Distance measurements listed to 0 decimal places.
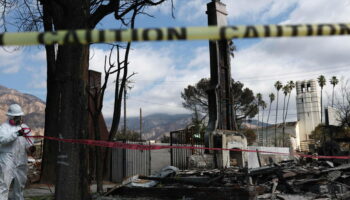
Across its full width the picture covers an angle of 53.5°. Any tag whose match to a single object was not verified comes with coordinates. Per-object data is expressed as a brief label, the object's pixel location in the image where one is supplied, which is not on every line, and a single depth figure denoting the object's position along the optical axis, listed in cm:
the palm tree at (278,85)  6575
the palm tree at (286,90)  6589
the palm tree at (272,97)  6962
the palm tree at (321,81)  6269
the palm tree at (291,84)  6569
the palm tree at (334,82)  5819
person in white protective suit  623
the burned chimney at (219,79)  2069
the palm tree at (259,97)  5825
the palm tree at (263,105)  6136
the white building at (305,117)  6931
